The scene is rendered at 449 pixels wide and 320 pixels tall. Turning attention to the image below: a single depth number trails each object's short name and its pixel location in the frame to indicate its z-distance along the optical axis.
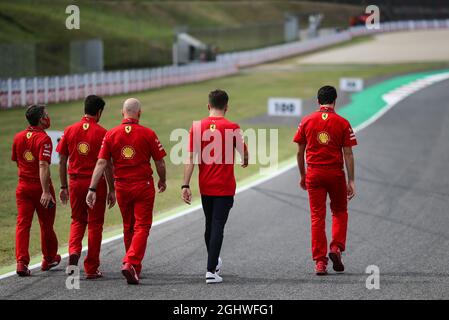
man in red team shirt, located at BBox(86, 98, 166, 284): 16.75
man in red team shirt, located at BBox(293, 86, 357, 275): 17.50
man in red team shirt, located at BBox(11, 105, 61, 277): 17.92
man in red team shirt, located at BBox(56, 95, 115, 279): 17.30
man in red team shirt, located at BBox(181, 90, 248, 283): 16.69
